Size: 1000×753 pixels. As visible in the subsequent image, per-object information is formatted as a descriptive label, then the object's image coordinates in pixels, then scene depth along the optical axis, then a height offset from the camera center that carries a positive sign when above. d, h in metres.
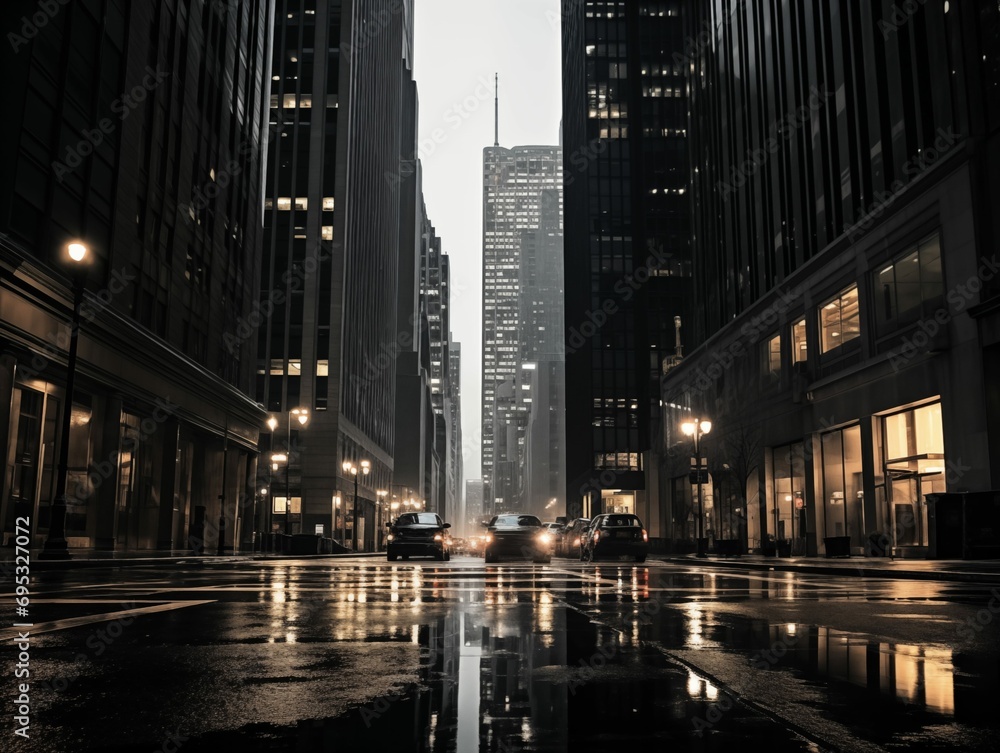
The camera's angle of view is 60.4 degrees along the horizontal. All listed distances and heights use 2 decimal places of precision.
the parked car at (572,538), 39.22 -1.60
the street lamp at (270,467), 79.67 +3.35
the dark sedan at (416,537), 34.22 -1.34
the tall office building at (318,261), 81.19 +24.29
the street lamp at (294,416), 48.92 +5.11
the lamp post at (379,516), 113.38 -1.67
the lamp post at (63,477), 21.51 +0.64
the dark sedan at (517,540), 28.09 -1.17
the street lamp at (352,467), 71.98 +3.56
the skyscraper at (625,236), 104.88 +33.90
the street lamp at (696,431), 37.88 +3.42
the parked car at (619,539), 30.41 -1.20
